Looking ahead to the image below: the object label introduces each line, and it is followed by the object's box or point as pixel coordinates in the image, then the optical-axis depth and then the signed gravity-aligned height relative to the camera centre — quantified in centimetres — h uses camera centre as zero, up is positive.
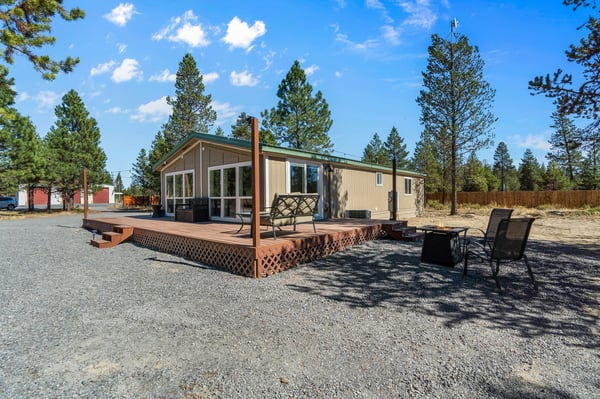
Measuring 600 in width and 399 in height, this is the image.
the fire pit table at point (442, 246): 520 -86
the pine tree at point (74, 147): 2108 +381
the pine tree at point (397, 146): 3978 +652
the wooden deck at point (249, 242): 488 -83
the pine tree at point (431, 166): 2228 +272
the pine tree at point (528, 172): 4392 +334
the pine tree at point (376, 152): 4044 +599
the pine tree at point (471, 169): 1953 +171
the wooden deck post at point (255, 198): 467 +1
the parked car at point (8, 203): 2542 -12
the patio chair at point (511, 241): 392 -59
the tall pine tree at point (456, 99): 1758 +566
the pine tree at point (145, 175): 2580 +228
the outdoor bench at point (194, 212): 970 -40
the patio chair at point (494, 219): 551 -45
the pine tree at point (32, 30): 578 +339
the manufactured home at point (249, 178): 880 +69
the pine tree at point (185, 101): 2320 +748
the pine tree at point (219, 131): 2708 +619
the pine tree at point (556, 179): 3167 +163
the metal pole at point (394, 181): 964 +49
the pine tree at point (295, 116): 2319 +615
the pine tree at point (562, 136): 2925 +573
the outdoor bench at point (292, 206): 555 -17
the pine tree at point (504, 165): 5665 +562
